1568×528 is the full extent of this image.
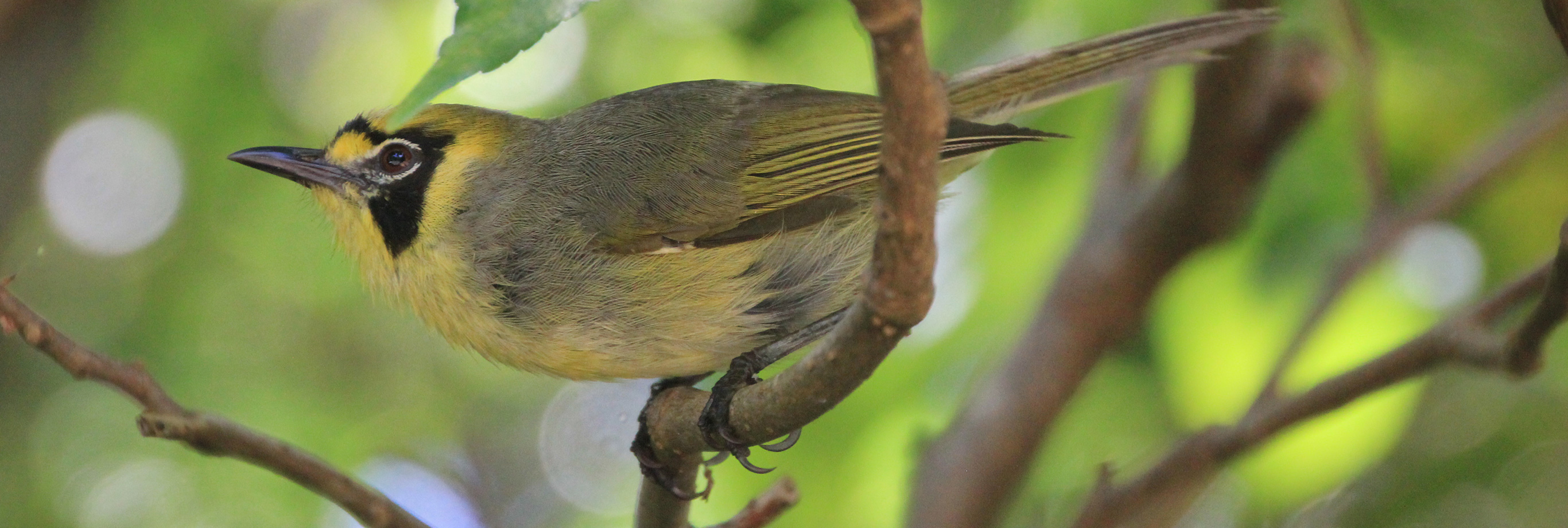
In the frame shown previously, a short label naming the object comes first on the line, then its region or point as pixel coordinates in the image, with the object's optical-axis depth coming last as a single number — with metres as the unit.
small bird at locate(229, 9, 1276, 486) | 6.56
